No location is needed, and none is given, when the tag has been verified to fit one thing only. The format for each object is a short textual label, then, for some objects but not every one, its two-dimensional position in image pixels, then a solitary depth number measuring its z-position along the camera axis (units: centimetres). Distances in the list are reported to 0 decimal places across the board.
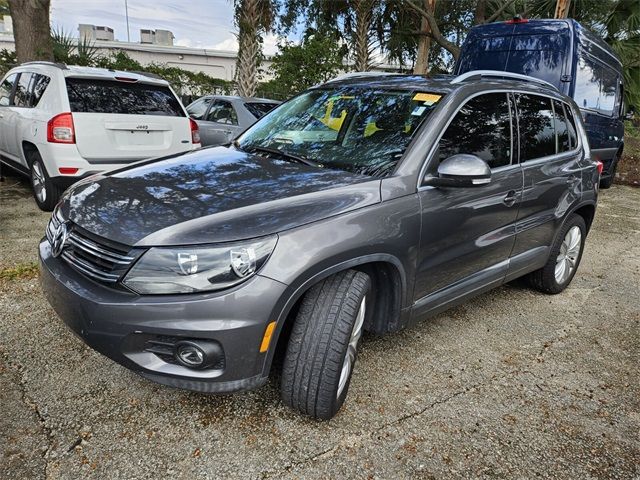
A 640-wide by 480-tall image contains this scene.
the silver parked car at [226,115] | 823
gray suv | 200
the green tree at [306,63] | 1402
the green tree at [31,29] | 898
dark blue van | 695
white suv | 516
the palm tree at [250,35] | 1228
